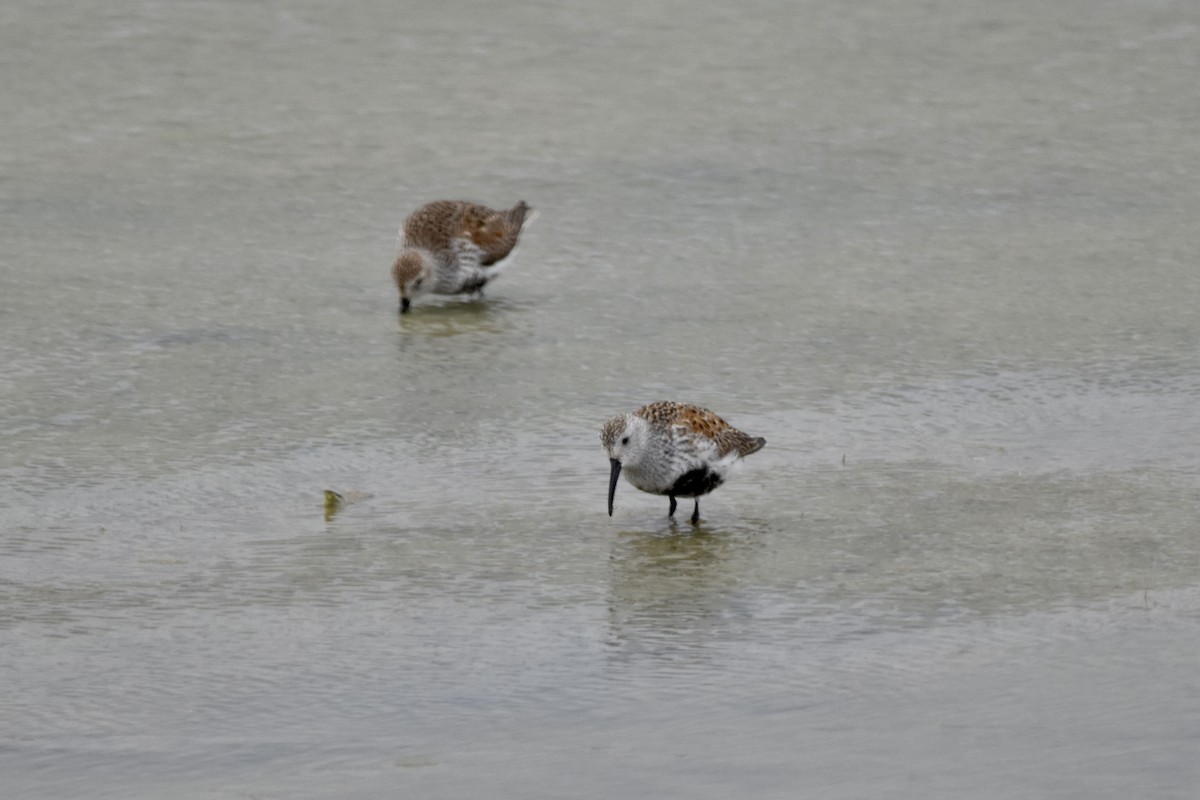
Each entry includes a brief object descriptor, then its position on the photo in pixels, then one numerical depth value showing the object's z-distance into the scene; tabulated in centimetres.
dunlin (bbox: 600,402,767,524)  1478
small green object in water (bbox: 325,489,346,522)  1518
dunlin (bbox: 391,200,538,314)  2128
